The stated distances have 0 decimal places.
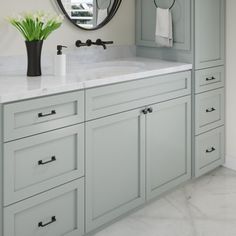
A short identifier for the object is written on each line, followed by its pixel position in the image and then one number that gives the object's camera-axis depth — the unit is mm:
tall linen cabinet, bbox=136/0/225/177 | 3158
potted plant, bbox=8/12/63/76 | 2525
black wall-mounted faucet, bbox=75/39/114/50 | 3073
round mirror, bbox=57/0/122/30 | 3008
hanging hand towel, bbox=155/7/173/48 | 3195
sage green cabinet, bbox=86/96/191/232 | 2539
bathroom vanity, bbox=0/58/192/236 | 2133
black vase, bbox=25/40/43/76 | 2564
